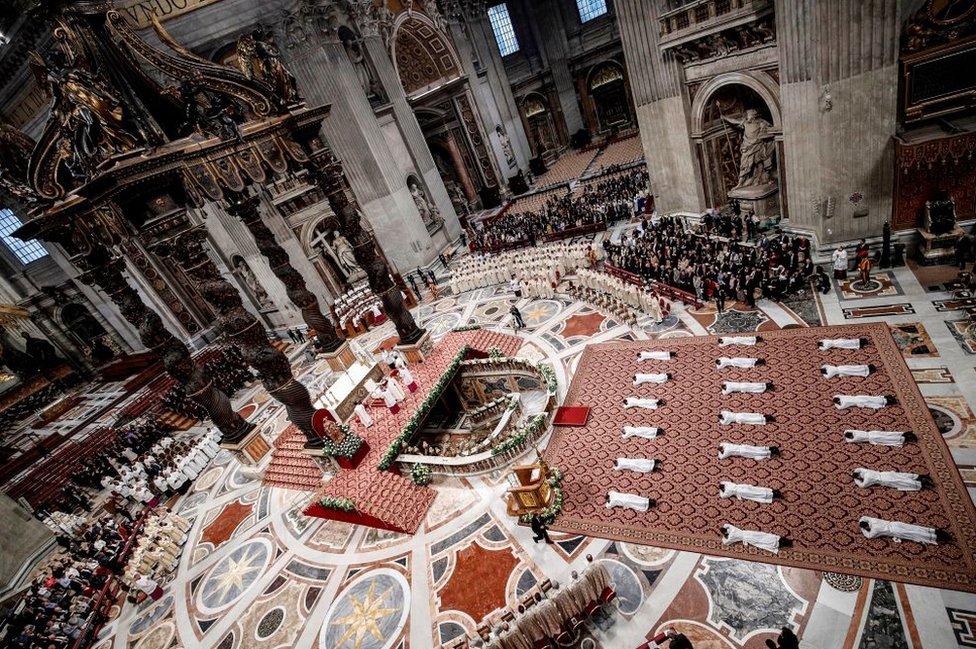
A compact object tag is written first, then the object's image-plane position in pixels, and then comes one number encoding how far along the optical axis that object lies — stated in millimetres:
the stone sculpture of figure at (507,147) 32688
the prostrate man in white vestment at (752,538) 7379
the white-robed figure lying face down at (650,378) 11922
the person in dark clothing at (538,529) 8852
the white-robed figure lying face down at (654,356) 12617
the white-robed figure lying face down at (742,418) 9641
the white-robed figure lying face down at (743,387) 10432
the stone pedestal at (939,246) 11523
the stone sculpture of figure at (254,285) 24969
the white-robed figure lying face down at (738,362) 11158
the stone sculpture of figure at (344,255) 23859
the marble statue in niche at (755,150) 15414
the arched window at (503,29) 33250
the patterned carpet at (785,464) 6996
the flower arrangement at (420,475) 11531
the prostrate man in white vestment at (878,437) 8148
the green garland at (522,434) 11188
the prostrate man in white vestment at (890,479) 7418
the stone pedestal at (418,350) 15502
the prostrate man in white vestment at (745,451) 8922
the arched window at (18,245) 28688
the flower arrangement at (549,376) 12578
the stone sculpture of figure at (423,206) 25938
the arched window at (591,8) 32344
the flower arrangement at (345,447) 12336
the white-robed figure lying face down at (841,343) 10422
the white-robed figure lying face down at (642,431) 10414
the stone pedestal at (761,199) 16109
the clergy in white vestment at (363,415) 13594
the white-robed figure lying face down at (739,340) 11867
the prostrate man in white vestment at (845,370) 9727
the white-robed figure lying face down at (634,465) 9640
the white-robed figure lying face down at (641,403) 11273
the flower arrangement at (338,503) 11047
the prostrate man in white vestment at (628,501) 8906
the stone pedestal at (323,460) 12487
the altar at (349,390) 14297
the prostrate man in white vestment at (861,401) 8945
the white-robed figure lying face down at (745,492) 8117
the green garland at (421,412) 12046
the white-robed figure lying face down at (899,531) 6680
